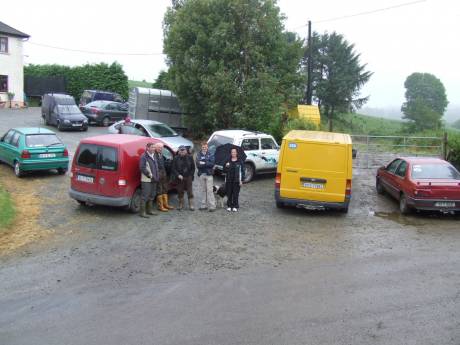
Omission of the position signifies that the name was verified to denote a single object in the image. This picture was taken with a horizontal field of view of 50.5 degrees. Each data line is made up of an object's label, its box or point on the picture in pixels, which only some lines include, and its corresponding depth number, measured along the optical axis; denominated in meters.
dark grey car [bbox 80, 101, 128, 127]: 31.49
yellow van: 12.24
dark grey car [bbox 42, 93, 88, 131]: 27.48
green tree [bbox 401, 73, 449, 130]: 82.66
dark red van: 11.24
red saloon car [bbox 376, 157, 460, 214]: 12.21
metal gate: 20.91
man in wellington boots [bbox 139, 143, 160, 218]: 11.32
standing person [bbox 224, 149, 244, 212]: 12.55
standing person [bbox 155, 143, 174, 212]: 11.89
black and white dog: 12.90
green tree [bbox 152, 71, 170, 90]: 39.05
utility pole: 28.83
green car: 15.35
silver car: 19.20
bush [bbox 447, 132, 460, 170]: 19.30
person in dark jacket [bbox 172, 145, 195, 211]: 12.29
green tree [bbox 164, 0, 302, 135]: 23.09
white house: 40.69
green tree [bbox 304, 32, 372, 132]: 58.75
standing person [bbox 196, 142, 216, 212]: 12.52
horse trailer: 26.91
